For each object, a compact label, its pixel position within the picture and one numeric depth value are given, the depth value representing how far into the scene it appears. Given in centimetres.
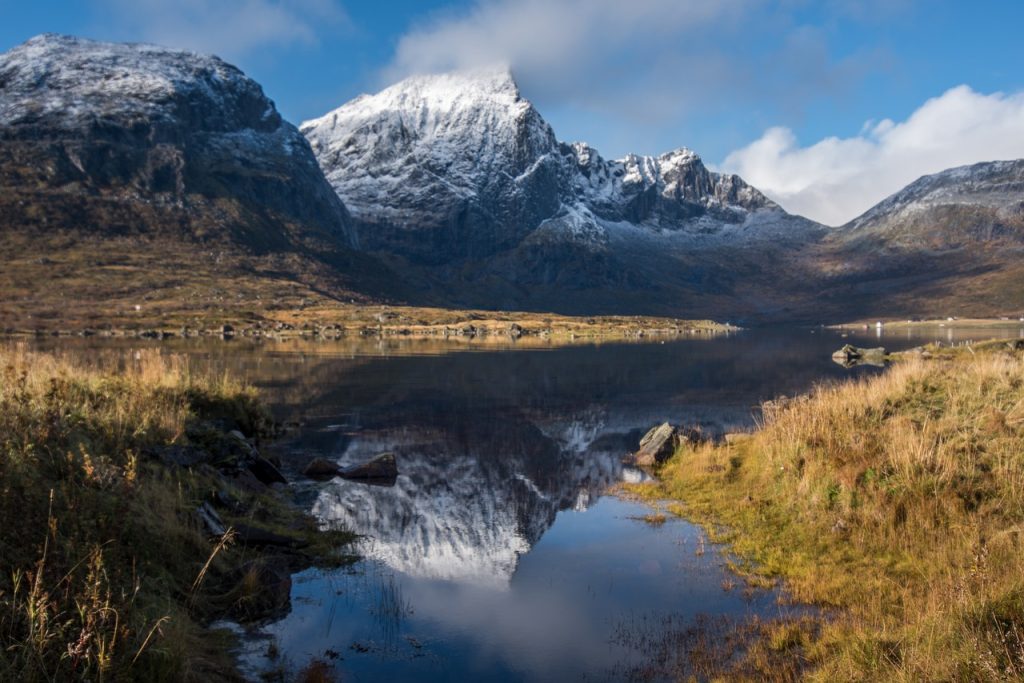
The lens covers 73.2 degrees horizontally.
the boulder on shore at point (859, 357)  6644
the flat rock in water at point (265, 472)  2073
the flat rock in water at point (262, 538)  1464
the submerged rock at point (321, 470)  2244
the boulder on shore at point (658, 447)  2502
